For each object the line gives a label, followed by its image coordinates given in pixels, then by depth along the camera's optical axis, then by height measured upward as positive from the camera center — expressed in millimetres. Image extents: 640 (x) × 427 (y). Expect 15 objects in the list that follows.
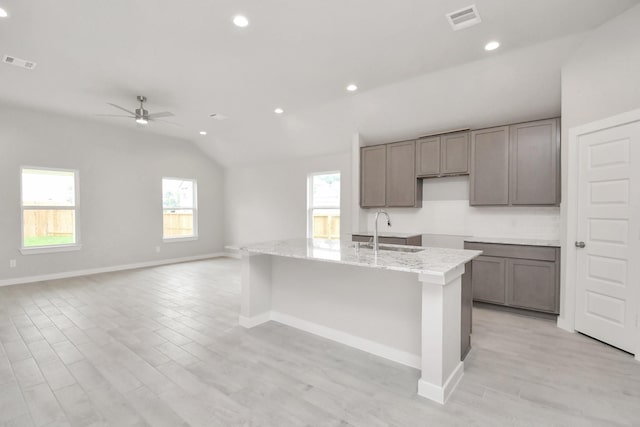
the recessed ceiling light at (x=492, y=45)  3049 +1696
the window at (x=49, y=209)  5266 +56
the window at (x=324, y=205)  6145 +127
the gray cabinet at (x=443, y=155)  4340 +837
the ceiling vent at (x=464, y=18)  2521 +1678
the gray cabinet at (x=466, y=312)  2445 -862
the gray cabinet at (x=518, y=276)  3459 -794
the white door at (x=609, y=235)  2668 -240
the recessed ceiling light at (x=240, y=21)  2626 +1693
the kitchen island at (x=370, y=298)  2012 -778
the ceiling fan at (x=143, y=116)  4168 +1341
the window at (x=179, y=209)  7125 +67
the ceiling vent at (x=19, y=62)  3346 +1716
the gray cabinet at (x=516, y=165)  3678 +595
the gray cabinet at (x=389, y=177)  4840 +577
